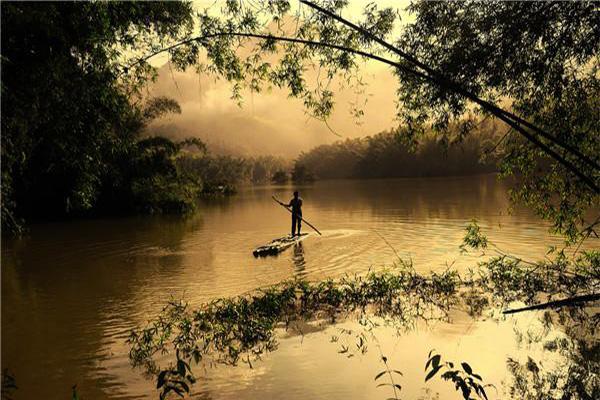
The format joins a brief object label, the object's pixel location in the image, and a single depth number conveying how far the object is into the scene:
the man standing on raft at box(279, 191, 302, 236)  21.91
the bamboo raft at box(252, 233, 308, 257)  18.70
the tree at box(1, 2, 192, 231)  6.80
